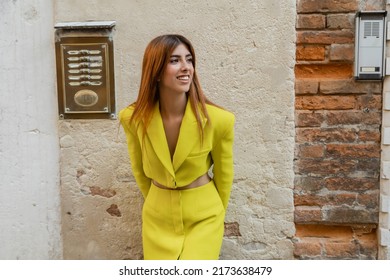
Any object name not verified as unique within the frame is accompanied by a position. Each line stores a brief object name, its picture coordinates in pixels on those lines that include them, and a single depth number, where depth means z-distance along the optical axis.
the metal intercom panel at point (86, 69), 3.00
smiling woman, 2.32
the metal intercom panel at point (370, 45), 2.83
